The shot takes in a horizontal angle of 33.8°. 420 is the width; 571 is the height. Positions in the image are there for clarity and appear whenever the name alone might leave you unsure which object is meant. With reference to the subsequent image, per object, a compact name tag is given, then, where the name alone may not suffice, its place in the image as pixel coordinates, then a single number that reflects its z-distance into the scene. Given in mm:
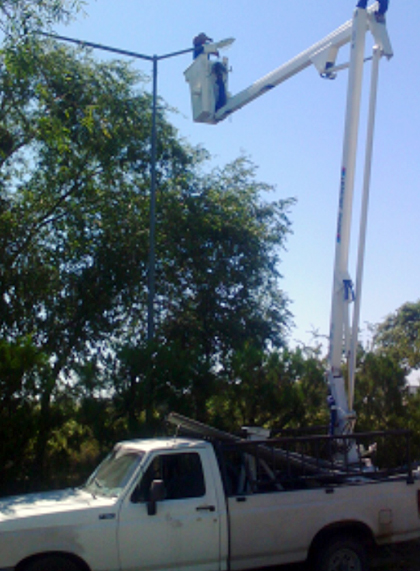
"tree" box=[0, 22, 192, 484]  15203
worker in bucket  12234
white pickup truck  6418
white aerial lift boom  9617
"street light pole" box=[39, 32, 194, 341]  13653
